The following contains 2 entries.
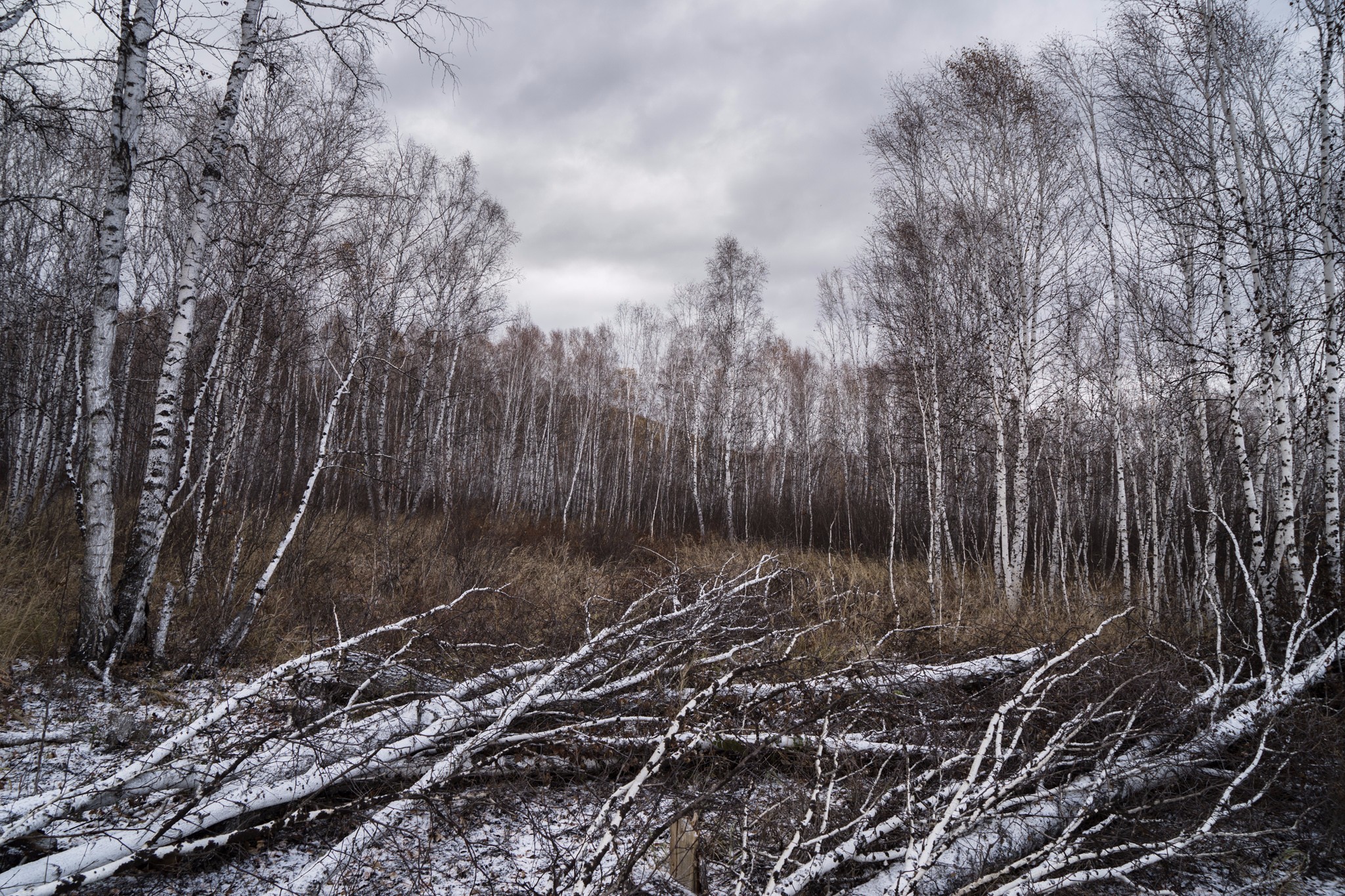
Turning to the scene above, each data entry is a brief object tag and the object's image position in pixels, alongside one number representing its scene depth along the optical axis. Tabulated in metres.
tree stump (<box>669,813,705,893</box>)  2.32
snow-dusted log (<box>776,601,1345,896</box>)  2.27
